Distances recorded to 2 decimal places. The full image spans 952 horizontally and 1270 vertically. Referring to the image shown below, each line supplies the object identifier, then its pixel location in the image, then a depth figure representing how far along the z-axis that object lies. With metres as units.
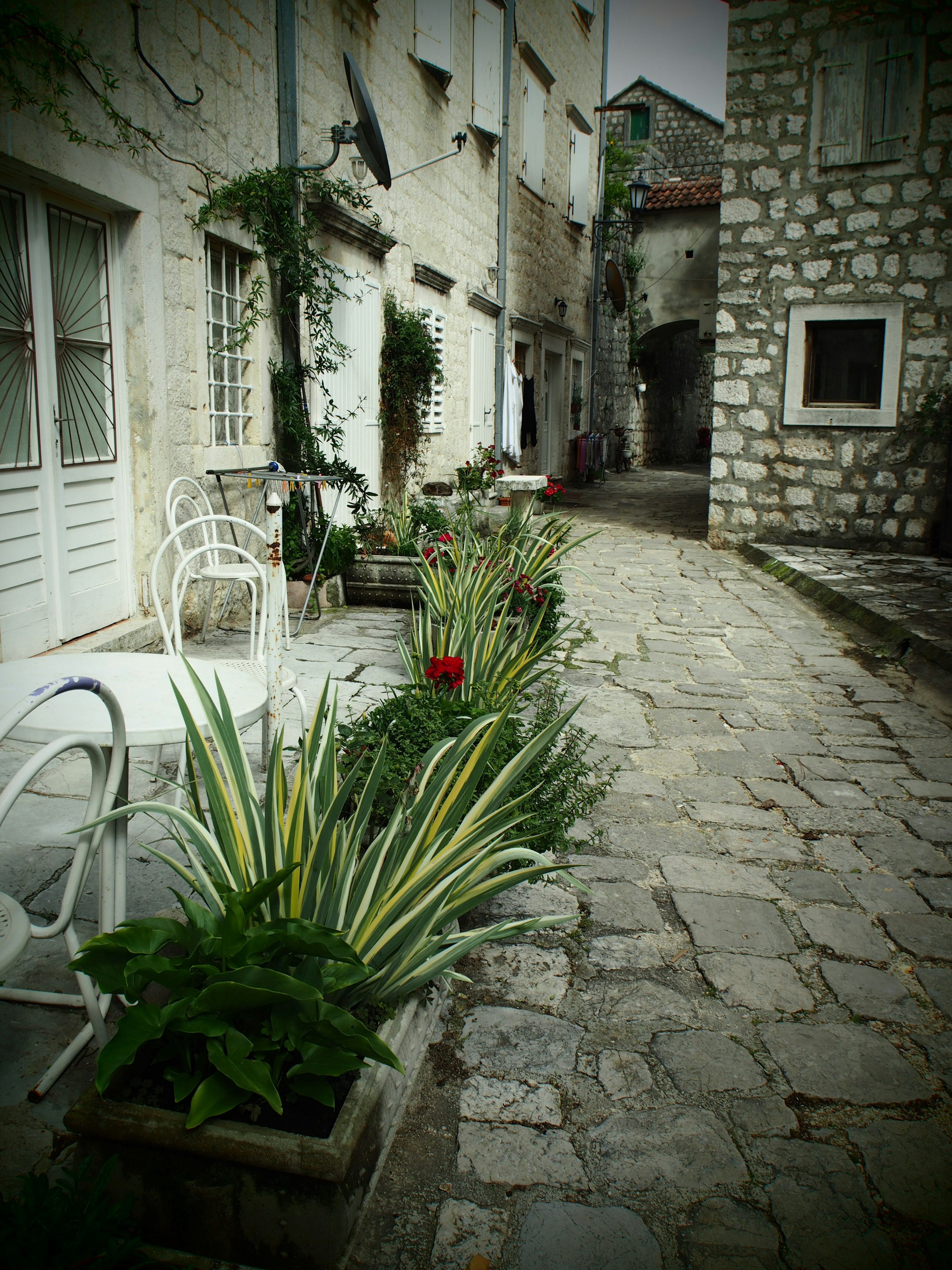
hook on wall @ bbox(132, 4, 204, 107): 4.21
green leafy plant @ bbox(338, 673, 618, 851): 2.32
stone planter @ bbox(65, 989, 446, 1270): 1.32
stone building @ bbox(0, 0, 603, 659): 3.88
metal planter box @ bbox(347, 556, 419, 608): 6.07
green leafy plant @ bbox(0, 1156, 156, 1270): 1.13
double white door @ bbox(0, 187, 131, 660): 3.80
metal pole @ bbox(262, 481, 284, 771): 2.08
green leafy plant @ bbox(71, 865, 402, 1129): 1.32
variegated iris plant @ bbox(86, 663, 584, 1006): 1.60
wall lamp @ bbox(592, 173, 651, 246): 14.58
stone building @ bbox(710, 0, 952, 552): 8.01
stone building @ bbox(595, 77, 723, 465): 15.94
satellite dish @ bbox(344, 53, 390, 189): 5.70
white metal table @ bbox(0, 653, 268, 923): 1.67
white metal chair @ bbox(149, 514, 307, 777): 2.47
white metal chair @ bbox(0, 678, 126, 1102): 1.27
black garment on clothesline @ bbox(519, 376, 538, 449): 12.75
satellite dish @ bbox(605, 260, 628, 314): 14.99
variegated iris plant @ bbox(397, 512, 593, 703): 3.22
